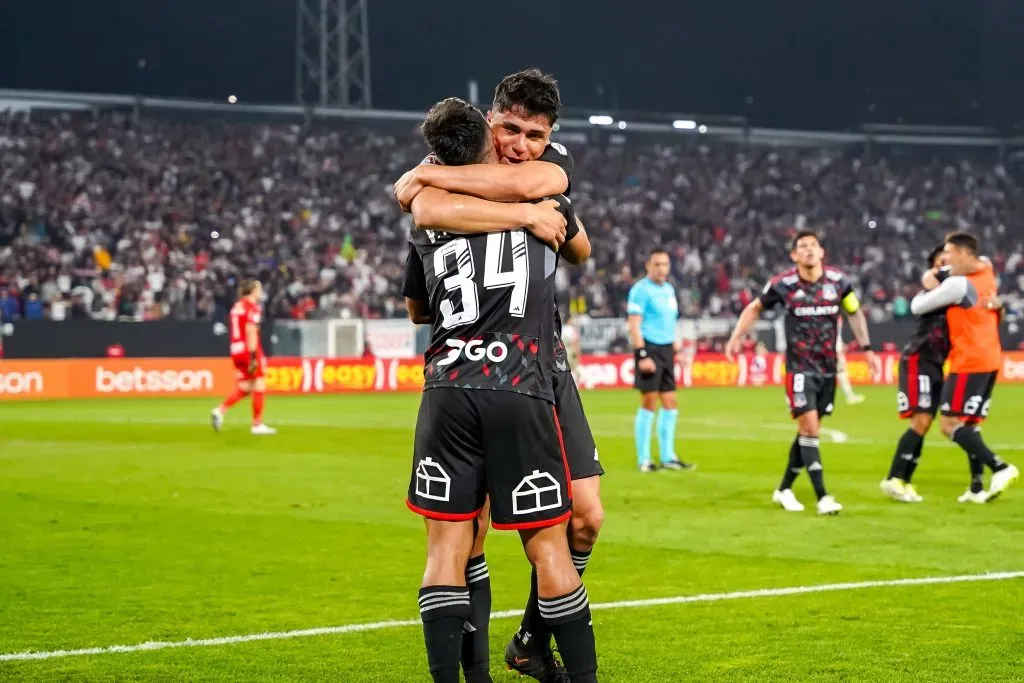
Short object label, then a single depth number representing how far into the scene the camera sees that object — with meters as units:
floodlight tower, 41.84
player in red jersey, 19.77
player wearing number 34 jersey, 4.54
